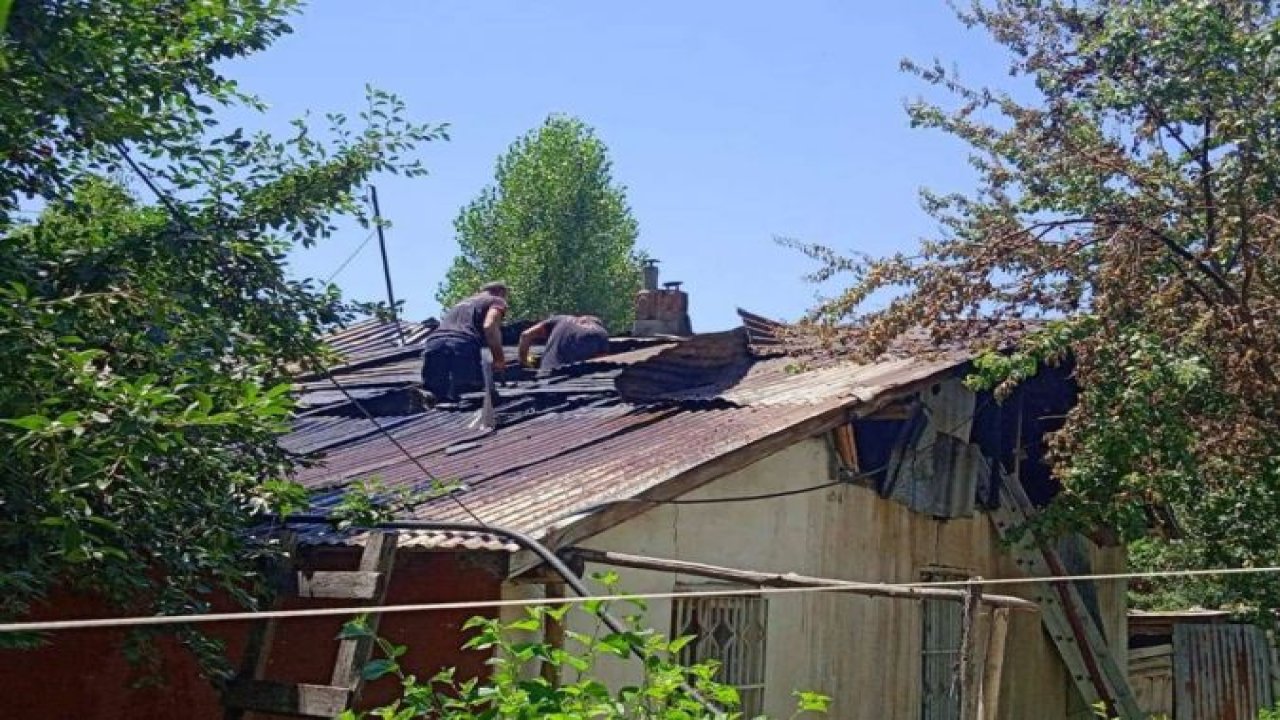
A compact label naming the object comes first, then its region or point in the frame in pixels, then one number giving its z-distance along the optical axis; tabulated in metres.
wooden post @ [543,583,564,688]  6.94
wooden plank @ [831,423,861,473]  9.36
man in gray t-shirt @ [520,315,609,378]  11.95
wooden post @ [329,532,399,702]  5.98
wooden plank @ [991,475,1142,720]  10.86
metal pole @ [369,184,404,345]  15.25
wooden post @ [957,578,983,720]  5.84
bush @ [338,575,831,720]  4.18
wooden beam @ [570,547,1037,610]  6.68
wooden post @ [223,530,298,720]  6.42
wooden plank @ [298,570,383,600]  6.34
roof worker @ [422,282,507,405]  11.30
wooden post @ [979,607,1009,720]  5.87
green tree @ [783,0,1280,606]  8.48
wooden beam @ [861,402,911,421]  9.48
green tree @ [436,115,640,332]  32.91
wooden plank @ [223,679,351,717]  5.95
